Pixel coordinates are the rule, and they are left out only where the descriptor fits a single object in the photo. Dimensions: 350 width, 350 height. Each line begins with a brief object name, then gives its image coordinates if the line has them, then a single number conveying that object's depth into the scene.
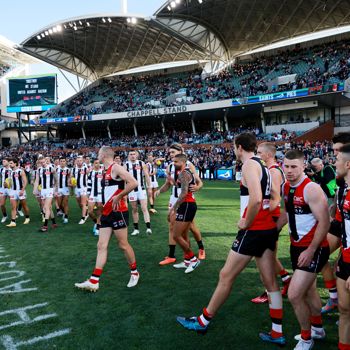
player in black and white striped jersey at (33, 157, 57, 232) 9.84
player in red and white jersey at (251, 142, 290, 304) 4.21
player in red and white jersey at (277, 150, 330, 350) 3.22
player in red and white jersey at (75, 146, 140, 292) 5.06
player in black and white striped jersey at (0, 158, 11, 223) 10.71
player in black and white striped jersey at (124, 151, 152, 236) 8.96
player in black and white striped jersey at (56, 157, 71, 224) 10.52
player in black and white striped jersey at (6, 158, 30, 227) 10.46
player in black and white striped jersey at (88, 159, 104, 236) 9.21
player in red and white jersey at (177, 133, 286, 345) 3.54
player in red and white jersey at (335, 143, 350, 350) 2.95
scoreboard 47.97
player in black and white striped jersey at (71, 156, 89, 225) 10.63
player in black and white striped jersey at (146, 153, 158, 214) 12.07
